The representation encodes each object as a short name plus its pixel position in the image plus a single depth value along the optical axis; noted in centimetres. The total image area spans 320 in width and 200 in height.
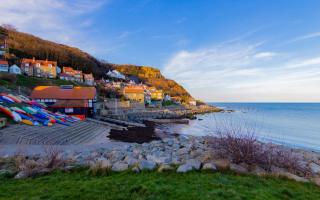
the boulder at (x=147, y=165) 595
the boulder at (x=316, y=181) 539
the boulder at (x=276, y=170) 586
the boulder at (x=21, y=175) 549
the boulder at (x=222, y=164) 597
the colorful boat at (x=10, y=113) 1839
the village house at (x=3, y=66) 5194
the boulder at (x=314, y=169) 665
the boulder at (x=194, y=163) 596
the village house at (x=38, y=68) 6028
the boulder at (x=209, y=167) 589
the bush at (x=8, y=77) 4584
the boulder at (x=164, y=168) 576
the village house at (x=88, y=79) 7316
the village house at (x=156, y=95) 8906
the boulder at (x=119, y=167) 595
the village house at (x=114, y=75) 10824
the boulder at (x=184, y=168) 568
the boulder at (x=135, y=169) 576
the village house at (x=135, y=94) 6800
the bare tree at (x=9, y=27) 9379
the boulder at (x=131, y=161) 639
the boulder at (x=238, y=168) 583
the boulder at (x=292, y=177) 552
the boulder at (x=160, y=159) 674
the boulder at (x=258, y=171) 570
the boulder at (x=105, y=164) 595
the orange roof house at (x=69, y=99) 3256
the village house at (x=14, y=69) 5398
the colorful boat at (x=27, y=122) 1864
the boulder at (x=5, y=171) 567
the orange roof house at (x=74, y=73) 7138
